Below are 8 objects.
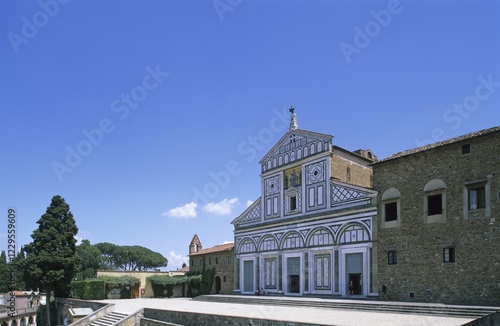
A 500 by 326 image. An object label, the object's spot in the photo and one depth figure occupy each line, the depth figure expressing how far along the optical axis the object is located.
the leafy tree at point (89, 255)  75.62
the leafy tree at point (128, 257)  90.38
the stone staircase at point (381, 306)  17.78
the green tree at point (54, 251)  37.38
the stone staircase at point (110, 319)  27.13
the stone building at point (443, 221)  20.44
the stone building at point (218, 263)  39.94
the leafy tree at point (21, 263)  37.72
